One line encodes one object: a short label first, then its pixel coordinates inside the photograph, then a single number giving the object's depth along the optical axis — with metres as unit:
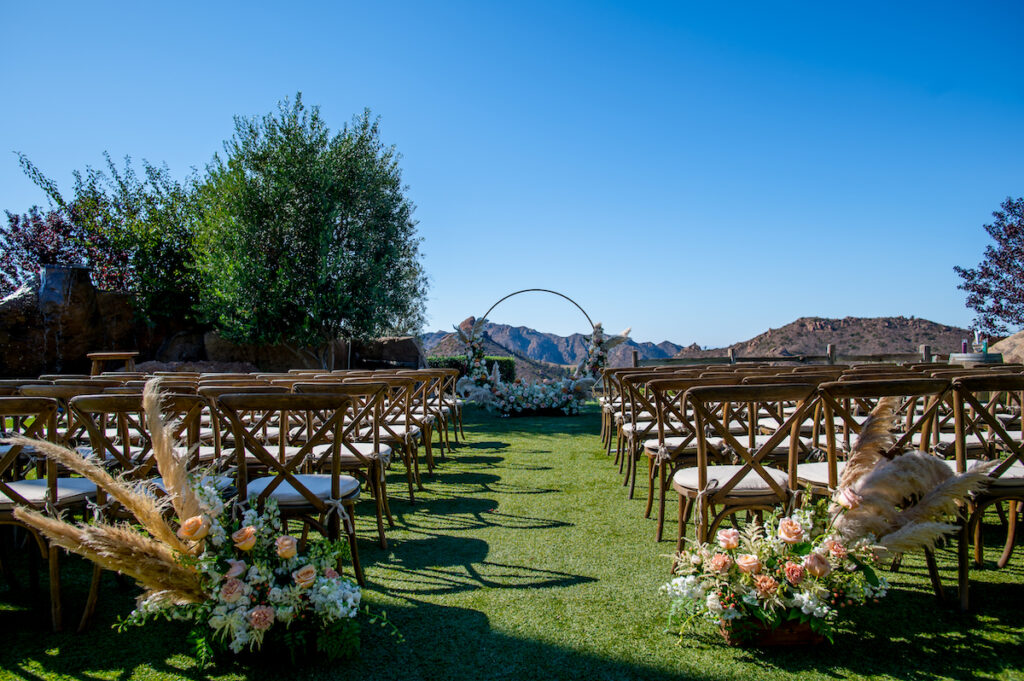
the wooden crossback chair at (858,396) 2.42
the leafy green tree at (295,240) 12.66
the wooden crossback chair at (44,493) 2.36
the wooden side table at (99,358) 5.37
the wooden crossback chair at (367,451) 3.05
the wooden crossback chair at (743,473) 2.45
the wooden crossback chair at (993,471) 2.42
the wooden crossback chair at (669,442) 3.18
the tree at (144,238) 14.20
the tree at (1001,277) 14.56
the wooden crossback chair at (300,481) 2.44
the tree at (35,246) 17.84
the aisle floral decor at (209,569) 2.00
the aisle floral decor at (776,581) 2.09
